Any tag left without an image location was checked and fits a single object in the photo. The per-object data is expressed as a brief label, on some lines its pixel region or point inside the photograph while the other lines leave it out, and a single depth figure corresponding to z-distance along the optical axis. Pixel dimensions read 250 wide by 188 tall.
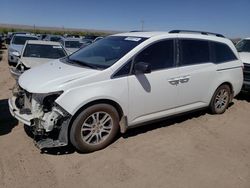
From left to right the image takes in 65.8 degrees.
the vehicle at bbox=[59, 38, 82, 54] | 10.66
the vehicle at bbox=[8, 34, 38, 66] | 8.50
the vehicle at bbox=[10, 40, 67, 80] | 5.56
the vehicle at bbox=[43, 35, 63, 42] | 16.16
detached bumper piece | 2.75
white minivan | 2.80
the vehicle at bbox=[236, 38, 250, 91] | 5.35
